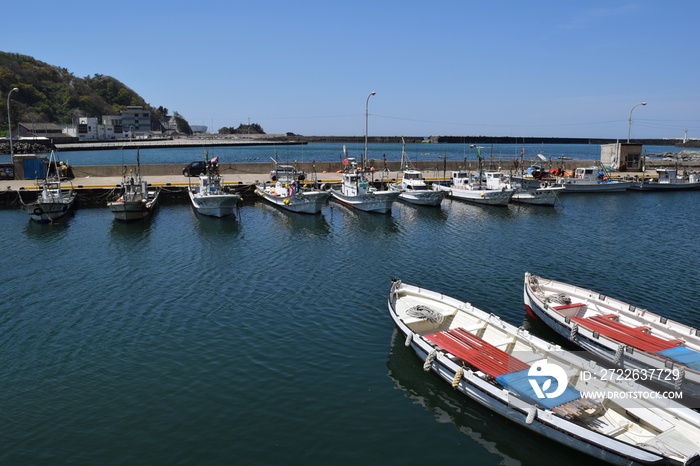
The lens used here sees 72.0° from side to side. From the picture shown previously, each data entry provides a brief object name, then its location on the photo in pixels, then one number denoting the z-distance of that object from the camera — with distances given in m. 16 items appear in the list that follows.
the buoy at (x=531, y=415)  13.11
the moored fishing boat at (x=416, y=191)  51.53
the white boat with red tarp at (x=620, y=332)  15.02
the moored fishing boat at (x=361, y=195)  47.41
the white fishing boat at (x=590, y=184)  63.59
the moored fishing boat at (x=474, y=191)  52.31
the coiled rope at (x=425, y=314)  19.28
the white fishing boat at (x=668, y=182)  65.31
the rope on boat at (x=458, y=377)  15.15
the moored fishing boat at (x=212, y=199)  45.06
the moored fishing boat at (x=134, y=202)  42.58
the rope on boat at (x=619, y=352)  16.12
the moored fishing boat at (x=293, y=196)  47.12
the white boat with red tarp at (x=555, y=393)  12.13
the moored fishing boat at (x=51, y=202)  42.91
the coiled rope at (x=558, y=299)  20.80
